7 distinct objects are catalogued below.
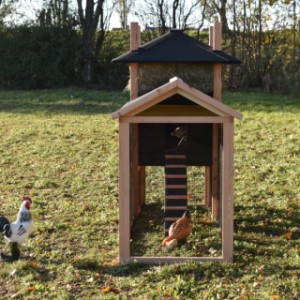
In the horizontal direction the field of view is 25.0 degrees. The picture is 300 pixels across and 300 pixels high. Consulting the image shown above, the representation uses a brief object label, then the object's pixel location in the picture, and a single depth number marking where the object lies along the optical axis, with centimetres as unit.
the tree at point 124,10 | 2192
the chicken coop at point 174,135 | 552
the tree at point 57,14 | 2091
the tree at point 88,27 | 2073
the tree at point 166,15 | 2086
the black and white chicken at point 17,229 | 558
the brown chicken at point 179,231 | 591
